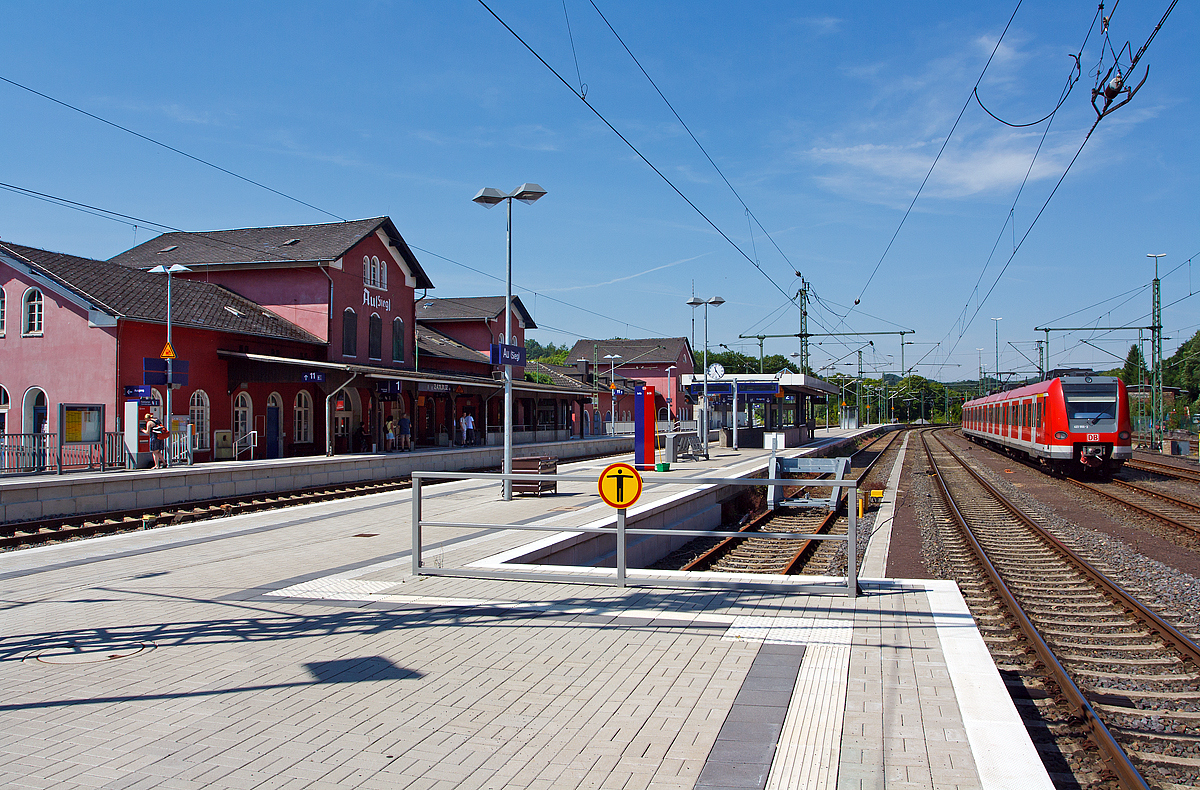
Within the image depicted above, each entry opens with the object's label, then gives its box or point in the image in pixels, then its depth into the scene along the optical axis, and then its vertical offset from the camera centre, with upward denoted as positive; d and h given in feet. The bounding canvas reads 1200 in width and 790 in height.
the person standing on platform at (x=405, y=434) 107.57 -2.64
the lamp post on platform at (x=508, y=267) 50.08 +10.14
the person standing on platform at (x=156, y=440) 70.06 -2.01
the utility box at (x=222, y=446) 84.07 -3.14
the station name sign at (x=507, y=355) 48.78 +3.78
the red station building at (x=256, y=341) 77.36 +8.83
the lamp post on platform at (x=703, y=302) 107.24 +15.34
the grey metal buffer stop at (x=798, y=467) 55.14 -3.85
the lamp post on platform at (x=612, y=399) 188.39 +3.96
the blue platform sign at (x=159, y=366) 74.64 +5.01
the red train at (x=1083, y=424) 73.87 -1.23
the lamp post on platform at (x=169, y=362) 71.28 +5.27
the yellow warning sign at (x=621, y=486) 24.49 -2.21
